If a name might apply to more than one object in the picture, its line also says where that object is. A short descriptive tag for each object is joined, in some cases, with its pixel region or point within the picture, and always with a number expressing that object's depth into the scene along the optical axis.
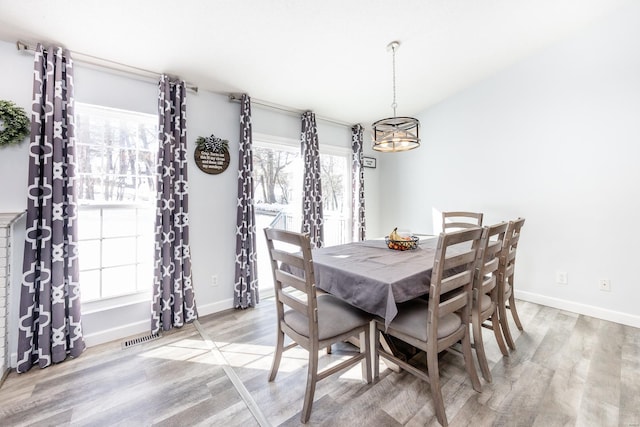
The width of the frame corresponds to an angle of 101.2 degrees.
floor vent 2.32
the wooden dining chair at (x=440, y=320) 1.44
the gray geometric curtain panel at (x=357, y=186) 4.30
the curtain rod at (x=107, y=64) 2.00
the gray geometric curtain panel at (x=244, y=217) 3.04
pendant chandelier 2.20
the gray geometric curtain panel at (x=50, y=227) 1.97
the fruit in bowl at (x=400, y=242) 2.29
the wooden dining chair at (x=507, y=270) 2.04
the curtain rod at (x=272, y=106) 3.04
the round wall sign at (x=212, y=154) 2.84
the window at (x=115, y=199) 2.37
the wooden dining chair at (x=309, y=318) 1.48
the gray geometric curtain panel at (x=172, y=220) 2.52
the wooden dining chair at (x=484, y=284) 1.69
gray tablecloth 1.48
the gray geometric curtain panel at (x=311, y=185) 3.60
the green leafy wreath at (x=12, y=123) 1.89
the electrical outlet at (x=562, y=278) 2.94
